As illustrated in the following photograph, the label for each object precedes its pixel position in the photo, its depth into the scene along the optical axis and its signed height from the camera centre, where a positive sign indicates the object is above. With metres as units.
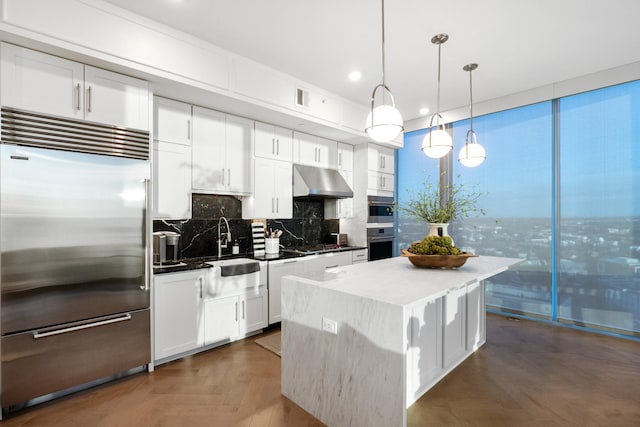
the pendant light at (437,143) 2.83 +0.61
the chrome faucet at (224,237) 3.90 -0.28
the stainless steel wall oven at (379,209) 5.07 +0.08
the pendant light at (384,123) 2.18 +0.61
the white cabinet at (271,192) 3.98 +0.27
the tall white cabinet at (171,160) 3.16 +0.54
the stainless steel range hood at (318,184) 4.27 +0.41
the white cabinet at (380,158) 5.16 +0.91
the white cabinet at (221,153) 3.47 +0.68
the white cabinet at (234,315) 3.21 -1.06
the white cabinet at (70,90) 2.20 +0.92
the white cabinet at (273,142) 4.00 +0.91
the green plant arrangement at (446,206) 3.01 +0.09
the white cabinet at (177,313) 2.87 -0.90
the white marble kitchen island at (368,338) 1.76 -0.79
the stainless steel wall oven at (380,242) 5.05 -0.45
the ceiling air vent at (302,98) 3.85 +1.38
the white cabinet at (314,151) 4.45 +0.90
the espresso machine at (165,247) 3.11 -0.33
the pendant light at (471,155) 3.18 +0.58
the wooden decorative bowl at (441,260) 2.59 -0.37
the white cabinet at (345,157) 5.03 +0.89
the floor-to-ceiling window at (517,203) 4.18 +0.14
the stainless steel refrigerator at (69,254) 2.18 -0.30
